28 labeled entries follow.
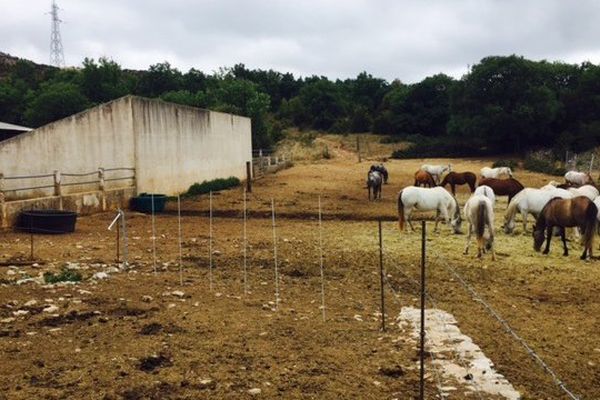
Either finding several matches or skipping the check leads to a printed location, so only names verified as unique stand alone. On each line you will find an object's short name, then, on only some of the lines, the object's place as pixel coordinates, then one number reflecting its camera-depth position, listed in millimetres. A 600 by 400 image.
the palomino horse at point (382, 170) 25516
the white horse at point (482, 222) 11289
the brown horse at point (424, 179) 22359
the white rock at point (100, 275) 8766
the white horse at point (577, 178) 19141
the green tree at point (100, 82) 53438
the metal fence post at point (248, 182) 24438
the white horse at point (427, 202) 14539
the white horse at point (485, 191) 13812
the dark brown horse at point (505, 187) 17328
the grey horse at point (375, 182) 21609
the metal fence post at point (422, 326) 4438
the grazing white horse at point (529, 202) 13828
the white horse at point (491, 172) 25425
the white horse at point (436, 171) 29094
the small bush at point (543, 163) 33781
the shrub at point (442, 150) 50031
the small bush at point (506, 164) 39425
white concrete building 15711
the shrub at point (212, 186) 24000
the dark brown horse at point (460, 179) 22297
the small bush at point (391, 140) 57512
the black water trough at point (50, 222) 13078
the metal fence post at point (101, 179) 17359
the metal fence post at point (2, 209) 13383
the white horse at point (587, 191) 14666
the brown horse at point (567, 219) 11188
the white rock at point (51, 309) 6907
